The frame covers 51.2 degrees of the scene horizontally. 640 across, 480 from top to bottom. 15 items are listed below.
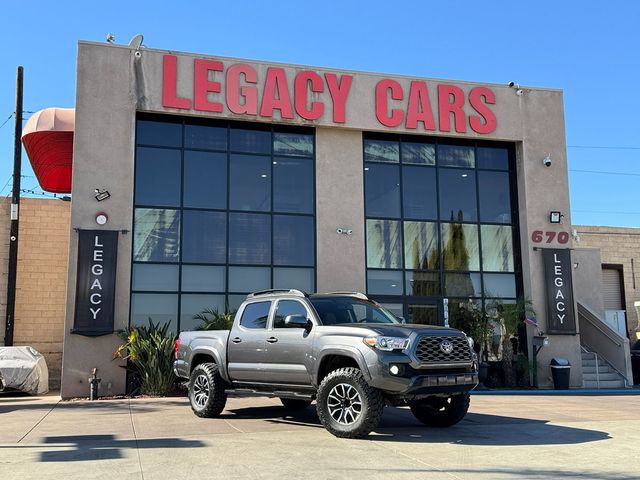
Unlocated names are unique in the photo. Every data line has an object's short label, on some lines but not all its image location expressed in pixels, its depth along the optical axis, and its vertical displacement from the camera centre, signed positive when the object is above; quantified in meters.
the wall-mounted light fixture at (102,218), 16.86 +2.22
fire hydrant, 15.79 -1.85
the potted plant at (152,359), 15.80 -1.26
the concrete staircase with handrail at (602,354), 19.81 -1.55
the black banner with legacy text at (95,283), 16.36 +0.57
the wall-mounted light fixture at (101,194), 16.95 +2.84
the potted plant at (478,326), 18.80 -0.62
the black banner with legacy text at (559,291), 19.45 +0.37
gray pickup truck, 8.69 -0.80
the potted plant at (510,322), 18.64 -0.51
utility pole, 18.70 +1.56
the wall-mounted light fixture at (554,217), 20.09 +2.59
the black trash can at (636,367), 20.28 -1.94
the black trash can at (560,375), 18.64 -1.99
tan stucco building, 17.11 +3.10
